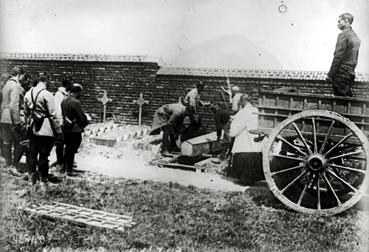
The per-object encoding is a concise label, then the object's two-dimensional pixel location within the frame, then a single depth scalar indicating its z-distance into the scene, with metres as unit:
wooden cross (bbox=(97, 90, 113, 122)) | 9.45
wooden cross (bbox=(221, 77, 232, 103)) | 8.57
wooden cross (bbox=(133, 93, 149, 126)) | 9.26
